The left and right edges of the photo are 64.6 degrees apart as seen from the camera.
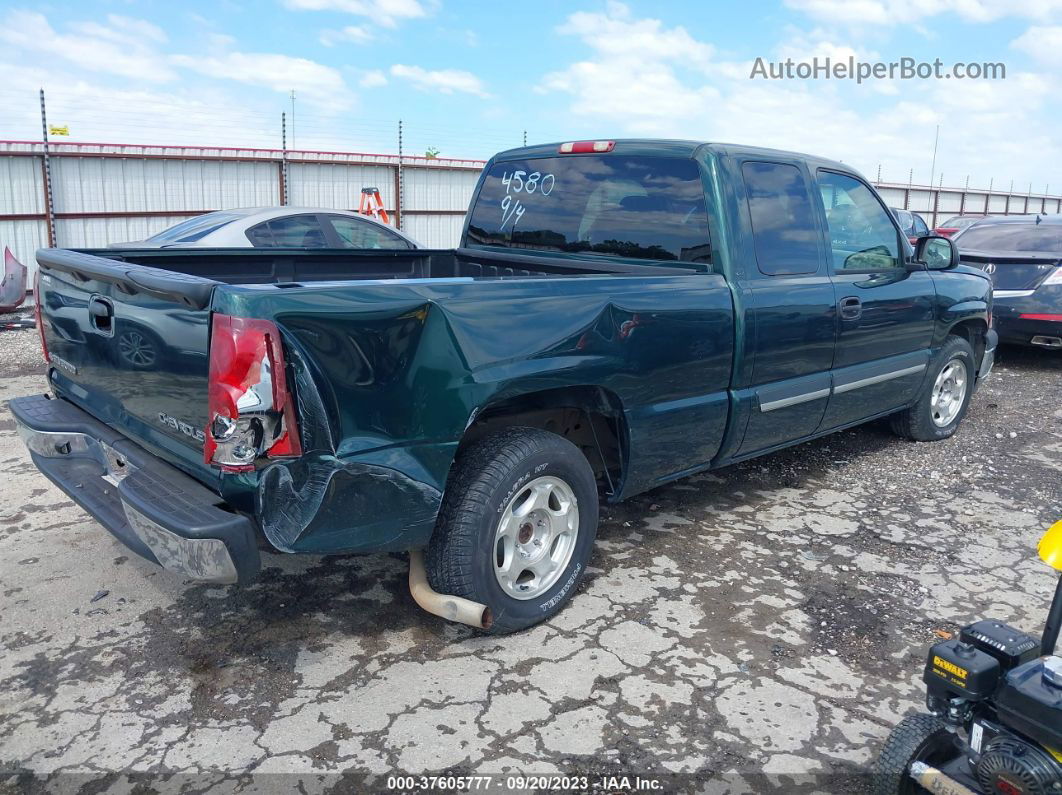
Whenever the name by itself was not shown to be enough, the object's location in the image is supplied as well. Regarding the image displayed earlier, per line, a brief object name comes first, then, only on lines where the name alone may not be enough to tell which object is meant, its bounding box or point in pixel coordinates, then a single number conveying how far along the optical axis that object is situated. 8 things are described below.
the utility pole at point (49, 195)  12.25
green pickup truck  2.60
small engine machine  1.91
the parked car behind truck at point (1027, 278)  8.55
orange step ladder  15.38
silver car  7.46
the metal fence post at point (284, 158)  15.03
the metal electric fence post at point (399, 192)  16.86
